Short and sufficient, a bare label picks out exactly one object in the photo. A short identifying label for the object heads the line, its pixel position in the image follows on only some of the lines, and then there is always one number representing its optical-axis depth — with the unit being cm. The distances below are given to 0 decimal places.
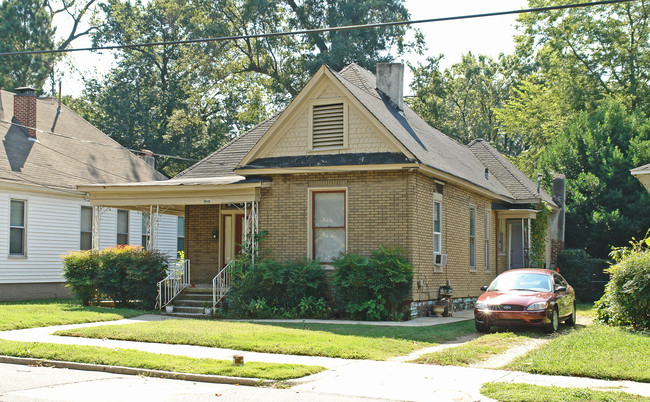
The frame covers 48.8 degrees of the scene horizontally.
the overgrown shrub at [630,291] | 1474
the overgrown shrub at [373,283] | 1741
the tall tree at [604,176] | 3155
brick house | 1841
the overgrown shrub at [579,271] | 2939
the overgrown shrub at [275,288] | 1822
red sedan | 1516
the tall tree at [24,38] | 4256
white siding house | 2377
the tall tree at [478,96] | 5544
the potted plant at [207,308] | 1881
